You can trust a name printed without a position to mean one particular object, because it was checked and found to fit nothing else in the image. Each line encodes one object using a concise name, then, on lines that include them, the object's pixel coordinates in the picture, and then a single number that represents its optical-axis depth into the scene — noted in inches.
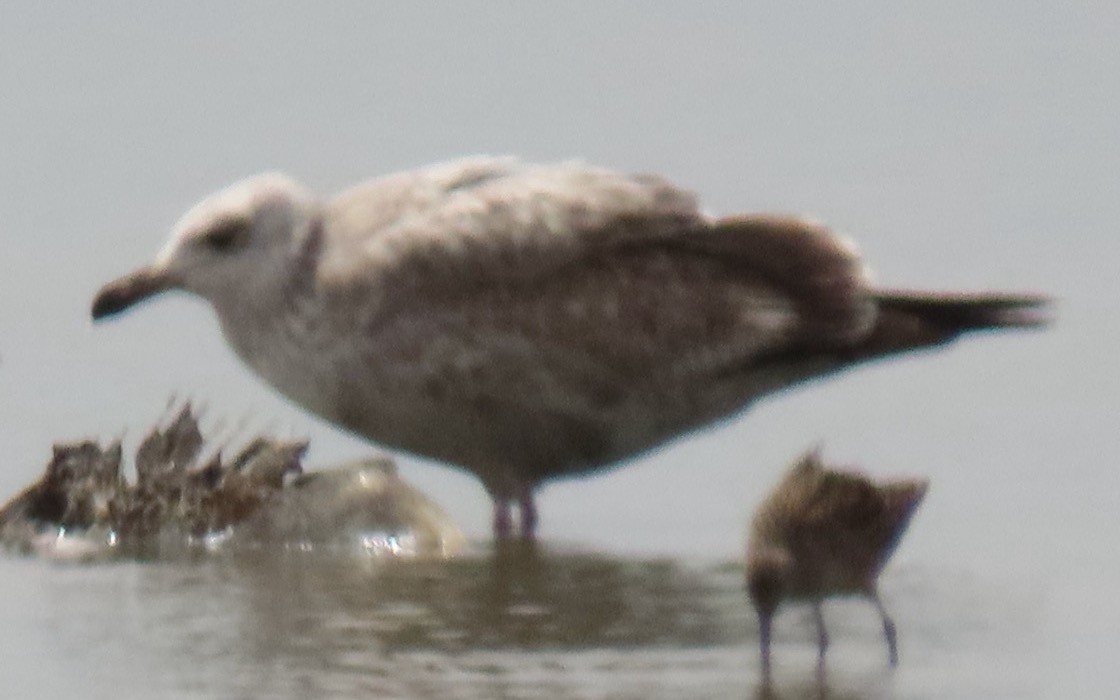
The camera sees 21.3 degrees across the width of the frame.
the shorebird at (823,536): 335.0
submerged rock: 418.6
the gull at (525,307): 423.8
